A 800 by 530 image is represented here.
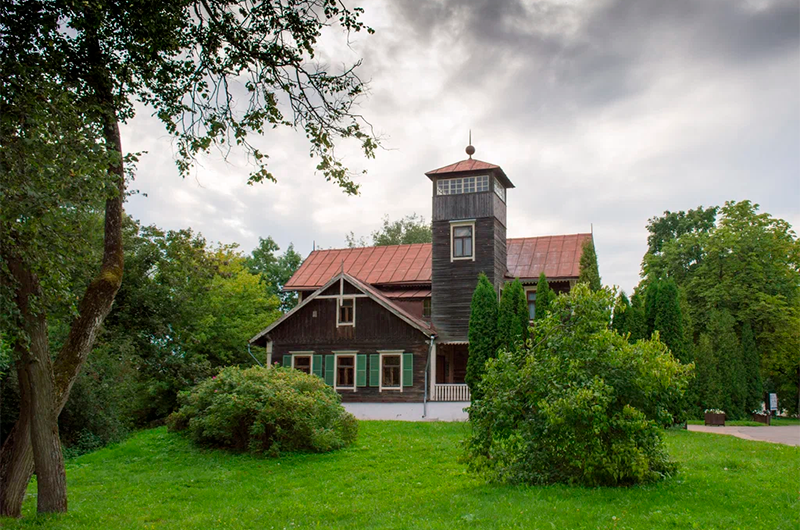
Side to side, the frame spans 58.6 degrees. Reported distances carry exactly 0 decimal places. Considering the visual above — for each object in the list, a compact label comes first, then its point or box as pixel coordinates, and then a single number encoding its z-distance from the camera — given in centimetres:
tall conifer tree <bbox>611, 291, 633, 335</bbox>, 2439
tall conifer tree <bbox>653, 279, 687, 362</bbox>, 2381
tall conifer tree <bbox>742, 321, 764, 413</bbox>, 3241
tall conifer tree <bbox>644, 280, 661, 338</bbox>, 2464
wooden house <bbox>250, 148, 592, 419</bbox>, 2758
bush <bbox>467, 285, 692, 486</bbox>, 1039
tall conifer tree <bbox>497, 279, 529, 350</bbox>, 2530
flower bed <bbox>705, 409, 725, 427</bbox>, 2573
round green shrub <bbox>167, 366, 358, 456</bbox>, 1736
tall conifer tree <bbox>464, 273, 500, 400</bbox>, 2558
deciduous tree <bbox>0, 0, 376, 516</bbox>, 859
